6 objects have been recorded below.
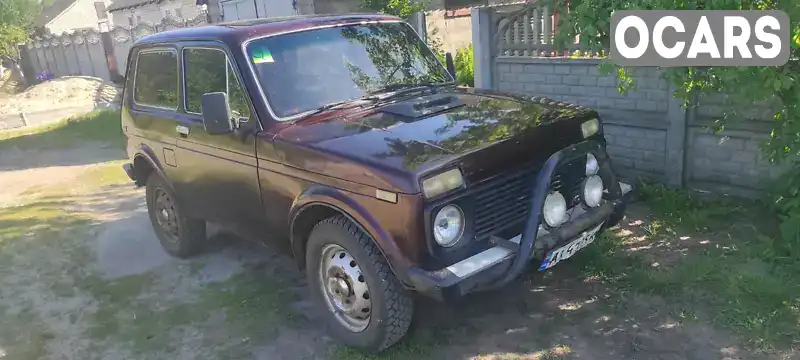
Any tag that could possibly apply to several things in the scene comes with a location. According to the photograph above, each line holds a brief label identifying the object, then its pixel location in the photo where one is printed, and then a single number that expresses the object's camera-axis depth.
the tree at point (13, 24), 27.53
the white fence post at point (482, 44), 7.25
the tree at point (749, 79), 3.48
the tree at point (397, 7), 11.26
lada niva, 3.19
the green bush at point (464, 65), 10.22
